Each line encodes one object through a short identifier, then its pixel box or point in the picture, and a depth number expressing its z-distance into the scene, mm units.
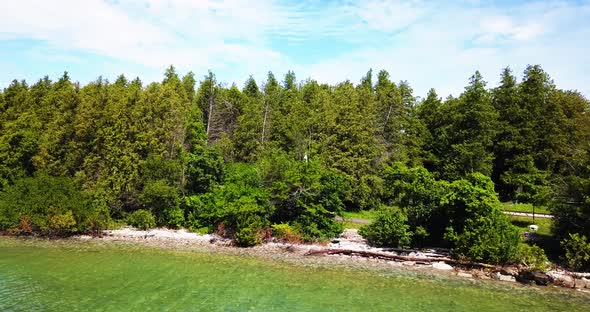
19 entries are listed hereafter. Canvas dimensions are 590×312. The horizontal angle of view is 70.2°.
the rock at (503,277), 29375
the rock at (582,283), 27750
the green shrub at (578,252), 29844
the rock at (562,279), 28078
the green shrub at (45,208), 37625
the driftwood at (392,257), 31194
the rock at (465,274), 30000
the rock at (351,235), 39753
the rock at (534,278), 28450
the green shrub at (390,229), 35688
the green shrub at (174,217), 42312
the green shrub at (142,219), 41531
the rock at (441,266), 31619
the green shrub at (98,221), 39188
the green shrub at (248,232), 37156
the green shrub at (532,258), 29644
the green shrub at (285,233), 38219
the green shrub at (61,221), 37281
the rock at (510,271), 29881
